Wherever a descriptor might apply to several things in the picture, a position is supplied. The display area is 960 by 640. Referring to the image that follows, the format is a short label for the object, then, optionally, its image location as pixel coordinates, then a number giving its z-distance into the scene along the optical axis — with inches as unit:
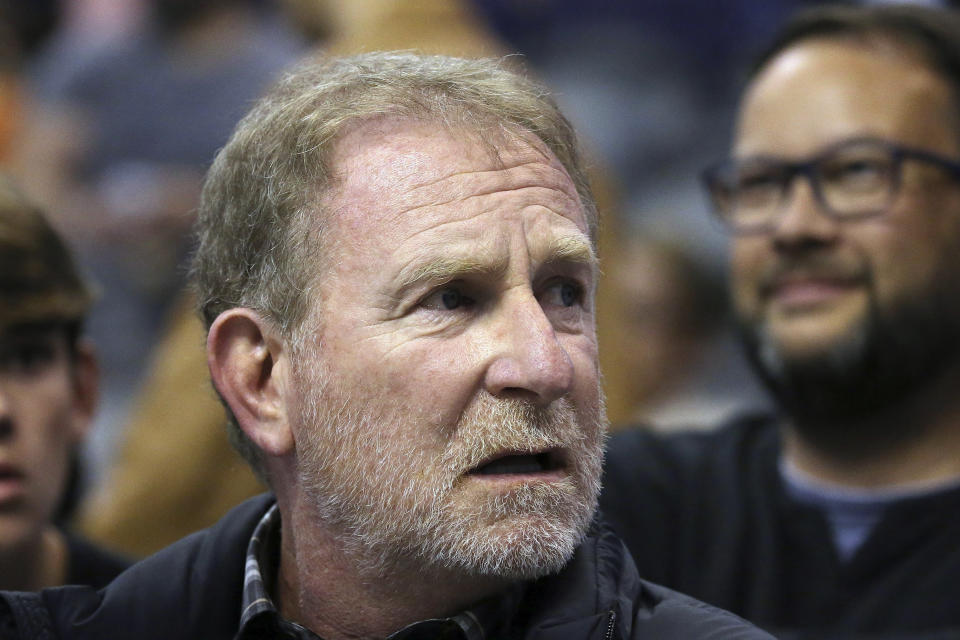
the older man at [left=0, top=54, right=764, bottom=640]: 193.6
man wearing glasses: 310.5
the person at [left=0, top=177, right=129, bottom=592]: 254.8
